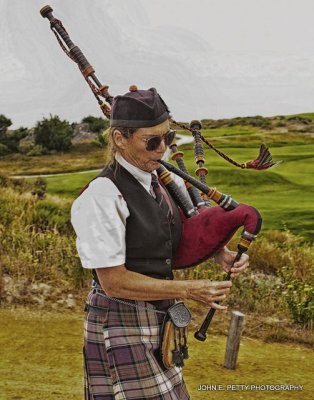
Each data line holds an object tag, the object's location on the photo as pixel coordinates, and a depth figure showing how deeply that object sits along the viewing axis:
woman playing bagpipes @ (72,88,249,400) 2.26
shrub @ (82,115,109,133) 15.47
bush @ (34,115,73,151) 14.76
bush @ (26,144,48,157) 14.74
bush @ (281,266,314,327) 6.58
